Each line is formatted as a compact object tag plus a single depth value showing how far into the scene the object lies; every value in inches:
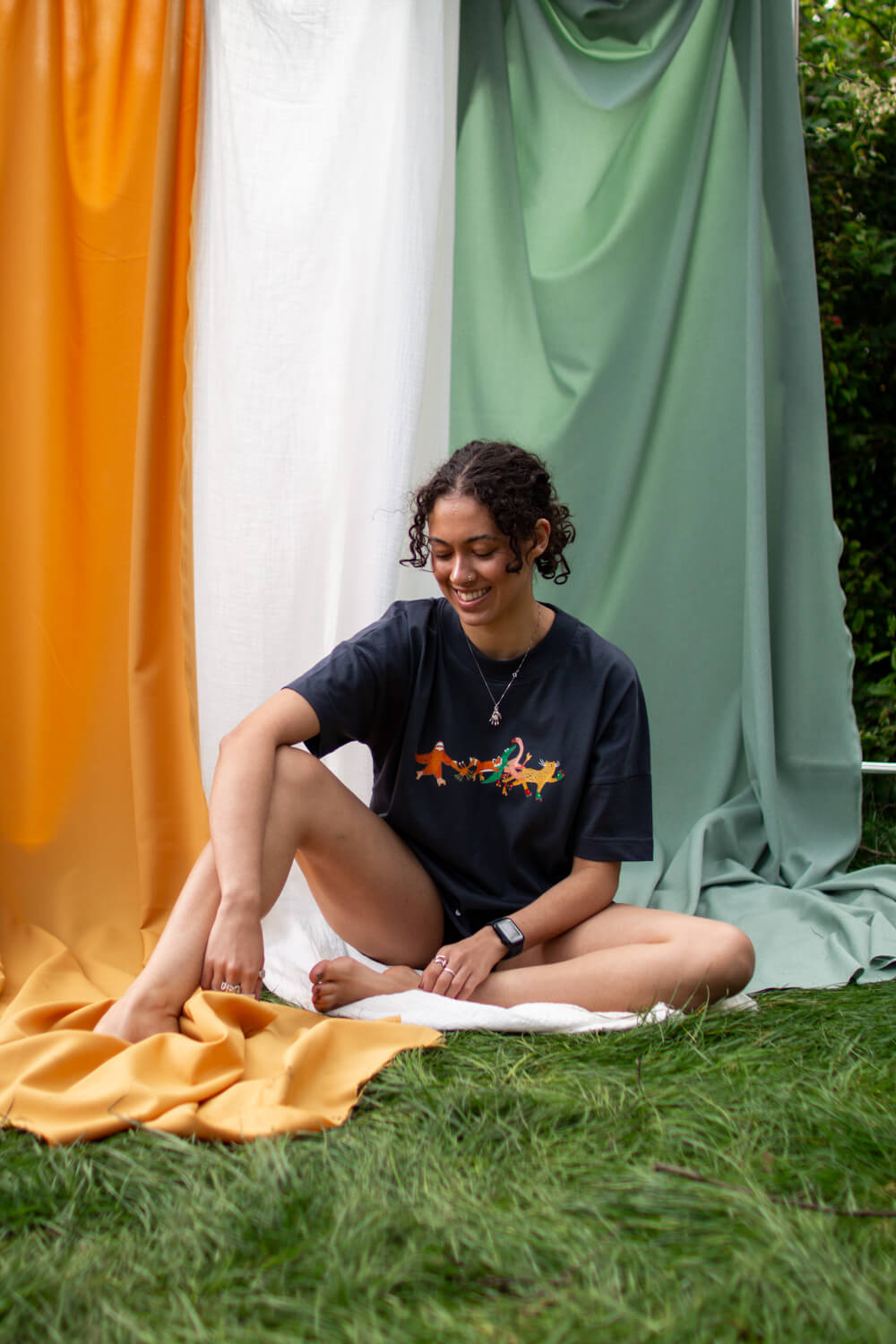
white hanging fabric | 96.0
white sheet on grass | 66.4
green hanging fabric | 104.4
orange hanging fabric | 92.4
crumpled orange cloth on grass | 54.3
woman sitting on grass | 68.4
